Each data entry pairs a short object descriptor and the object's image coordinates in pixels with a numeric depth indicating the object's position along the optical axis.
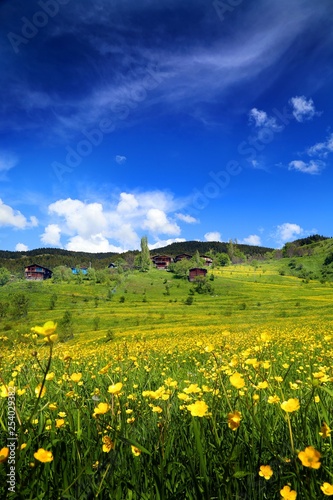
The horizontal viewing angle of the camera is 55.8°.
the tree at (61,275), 127.69
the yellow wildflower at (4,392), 1.82
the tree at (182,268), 130.75
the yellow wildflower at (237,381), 1.53
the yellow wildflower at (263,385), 1.94
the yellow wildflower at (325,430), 1.44
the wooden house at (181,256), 181.84
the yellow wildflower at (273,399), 2.03
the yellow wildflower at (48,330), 1.19
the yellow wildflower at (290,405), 1.46
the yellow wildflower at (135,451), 1.74
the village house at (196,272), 126.12
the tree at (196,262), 139.48
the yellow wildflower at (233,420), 1.39
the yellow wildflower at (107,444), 1.59
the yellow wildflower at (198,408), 1.49
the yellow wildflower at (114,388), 1.76
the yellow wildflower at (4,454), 1.32
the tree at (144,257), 145.85
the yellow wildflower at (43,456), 1.33
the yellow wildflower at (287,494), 1.21
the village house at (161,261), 163.43
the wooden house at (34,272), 152.82
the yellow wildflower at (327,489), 1.32
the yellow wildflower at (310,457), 1.18
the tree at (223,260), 173.25
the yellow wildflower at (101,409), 1.58
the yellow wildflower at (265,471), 1.47
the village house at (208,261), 182.84
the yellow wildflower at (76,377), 2.02
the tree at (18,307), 46.75
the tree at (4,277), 123.69
